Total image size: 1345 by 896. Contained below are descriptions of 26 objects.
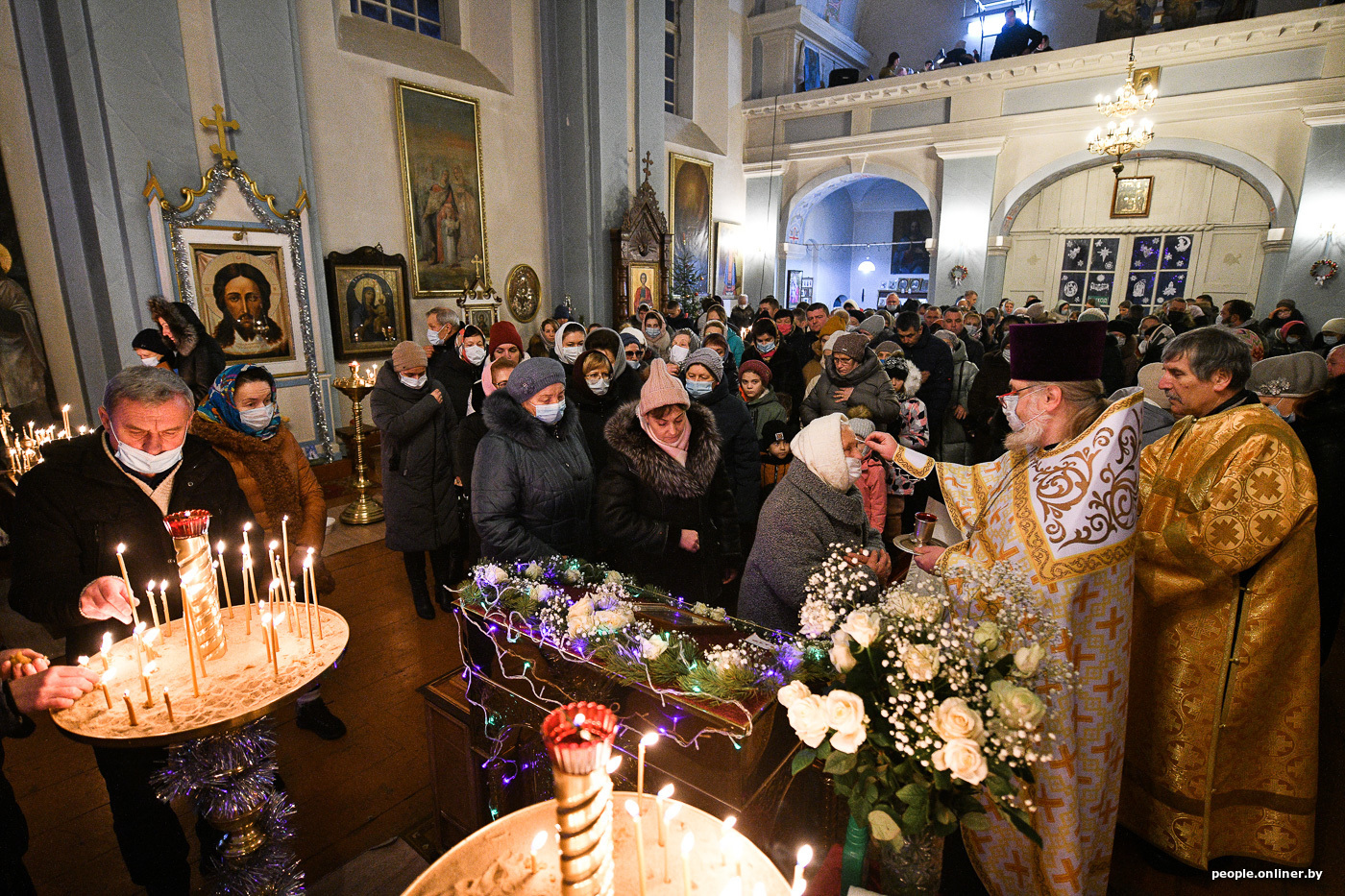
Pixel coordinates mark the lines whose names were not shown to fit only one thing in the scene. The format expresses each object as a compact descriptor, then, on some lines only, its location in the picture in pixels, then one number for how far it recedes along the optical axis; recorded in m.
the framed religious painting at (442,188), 8.66
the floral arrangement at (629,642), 1.69
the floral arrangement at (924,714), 1.27
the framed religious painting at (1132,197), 12.77
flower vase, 1.55
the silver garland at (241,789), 1.84
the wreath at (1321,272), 10.59
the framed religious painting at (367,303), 7.92
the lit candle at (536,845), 0.93
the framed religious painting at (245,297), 6.39
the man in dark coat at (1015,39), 12.82
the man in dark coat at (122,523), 1.92
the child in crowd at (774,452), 4.62
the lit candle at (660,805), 0.96
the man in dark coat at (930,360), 6.15
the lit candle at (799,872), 0.81
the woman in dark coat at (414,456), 4.07
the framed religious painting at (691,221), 13.06
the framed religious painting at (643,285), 10.84
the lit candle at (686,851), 0.77
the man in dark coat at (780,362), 6.42
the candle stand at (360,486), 6.11
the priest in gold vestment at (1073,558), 1.89
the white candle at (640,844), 0.76
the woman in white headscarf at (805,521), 2.32
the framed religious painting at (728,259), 15.46
